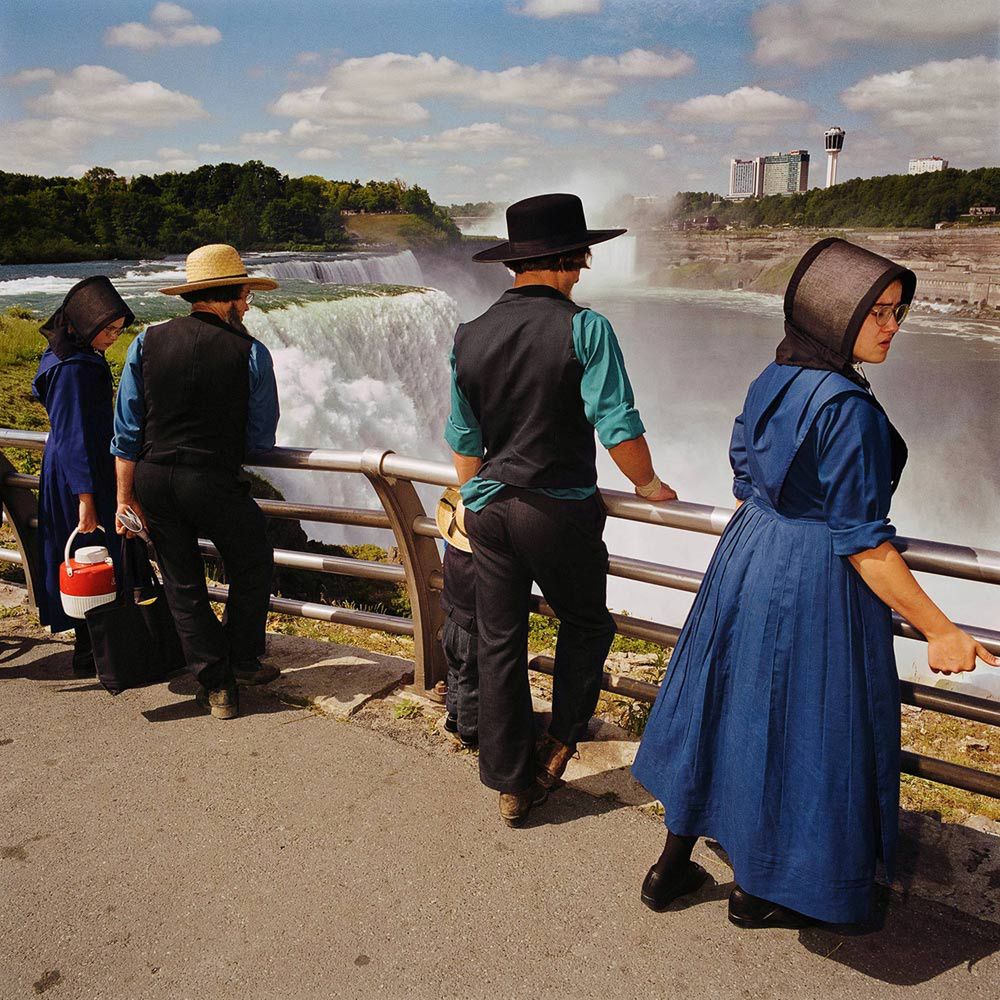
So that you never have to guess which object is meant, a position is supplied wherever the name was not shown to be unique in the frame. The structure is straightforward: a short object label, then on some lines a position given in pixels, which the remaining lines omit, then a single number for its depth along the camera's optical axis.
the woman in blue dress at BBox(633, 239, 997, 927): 1.95
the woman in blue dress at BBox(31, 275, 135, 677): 3.38
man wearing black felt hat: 2.34
